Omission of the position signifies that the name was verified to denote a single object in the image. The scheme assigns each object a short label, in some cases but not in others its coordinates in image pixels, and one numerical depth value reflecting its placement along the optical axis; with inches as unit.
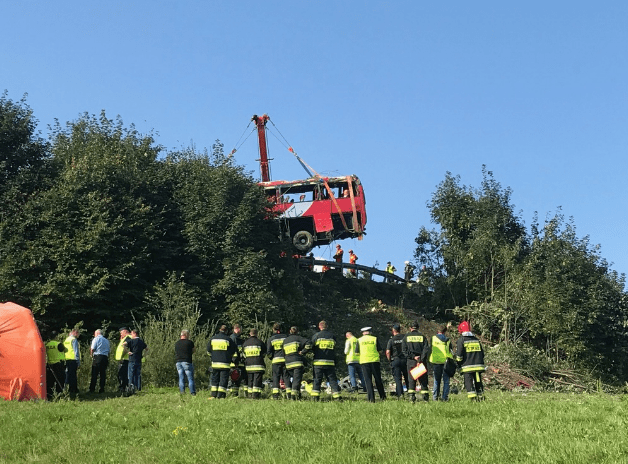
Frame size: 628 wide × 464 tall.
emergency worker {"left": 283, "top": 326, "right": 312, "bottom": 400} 711.1
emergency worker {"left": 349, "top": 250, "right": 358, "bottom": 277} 1732.0
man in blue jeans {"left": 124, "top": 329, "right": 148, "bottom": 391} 790.5
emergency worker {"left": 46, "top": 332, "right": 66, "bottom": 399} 747.2
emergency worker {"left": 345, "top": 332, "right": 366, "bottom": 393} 754.2
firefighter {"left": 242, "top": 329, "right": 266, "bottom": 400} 721.6
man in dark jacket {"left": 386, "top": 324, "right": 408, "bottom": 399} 705.0
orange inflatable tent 701.3
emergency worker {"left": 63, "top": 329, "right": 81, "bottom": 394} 761.0
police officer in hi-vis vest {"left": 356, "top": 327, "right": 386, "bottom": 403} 696.4
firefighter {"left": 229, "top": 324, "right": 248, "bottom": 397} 738.6
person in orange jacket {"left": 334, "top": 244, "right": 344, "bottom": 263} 1711.4
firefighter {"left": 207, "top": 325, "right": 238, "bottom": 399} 716.0
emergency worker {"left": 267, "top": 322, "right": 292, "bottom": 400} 727.1
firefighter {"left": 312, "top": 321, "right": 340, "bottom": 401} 709.3
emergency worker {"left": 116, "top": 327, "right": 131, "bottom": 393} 799.1
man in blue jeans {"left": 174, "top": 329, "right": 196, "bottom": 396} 740.6
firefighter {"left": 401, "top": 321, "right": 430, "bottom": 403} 685.9
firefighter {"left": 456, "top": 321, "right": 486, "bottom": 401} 653.3
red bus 1615.4
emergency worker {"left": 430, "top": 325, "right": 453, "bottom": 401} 693.3
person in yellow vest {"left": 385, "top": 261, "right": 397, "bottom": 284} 1796.3
